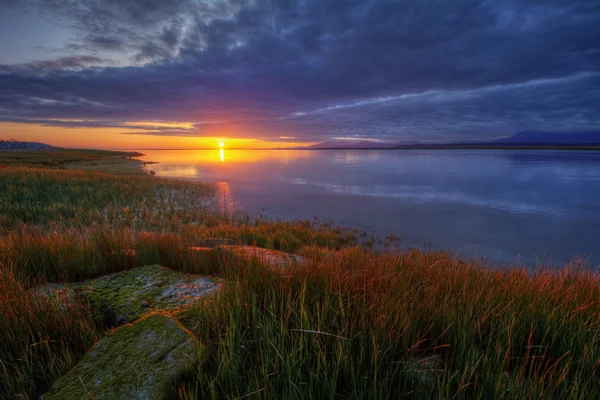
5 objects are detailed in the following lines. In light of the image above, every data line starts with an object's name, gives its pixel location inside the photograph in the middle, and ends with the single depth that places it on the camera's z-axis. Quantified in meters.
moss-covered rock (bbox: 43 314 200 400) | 1.80
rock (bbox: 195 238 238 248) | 7.57
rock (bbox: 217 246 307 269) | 4.52
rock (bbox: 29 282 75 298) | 2.92
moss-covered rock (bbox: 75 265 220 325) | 3.06
